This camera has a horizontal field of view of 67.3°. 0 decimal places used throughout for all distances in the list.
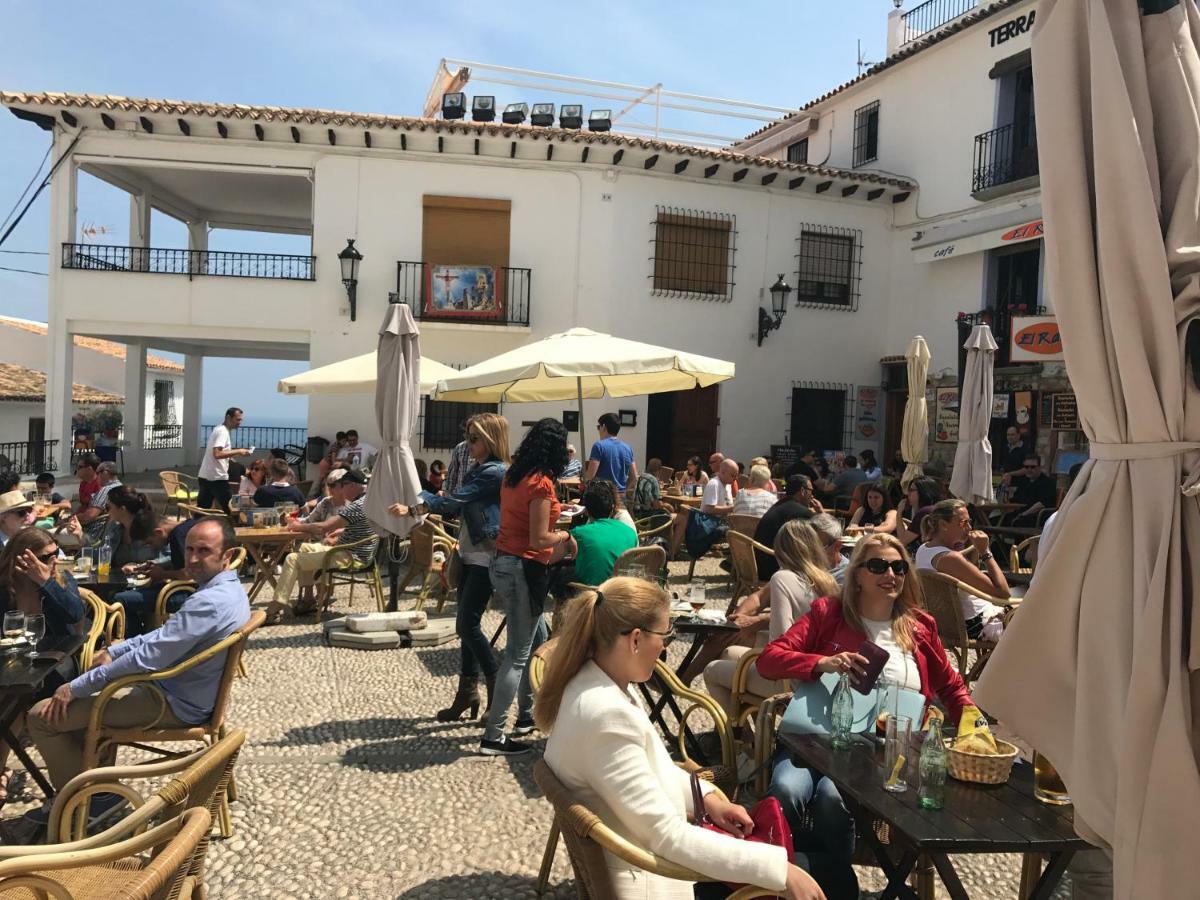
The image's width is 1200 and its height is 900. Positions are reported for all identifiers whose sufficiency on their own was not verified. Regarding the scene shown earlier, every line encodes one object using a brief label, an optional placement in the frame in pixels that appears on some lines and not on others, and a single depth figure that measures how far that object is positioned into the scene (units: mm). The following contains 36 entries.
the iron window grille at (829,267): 17531
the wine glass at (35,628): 3875
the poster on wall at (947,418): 15773
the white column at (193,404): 20219
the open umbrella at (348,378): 11023
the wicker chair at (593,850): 2209
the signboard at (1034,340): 13414
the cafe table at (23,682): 3344
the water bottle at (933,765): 2552
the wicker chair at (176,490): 12547
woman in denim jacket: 4973
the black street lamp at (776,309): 16469
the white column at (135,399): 18188
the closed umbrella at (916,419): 11445
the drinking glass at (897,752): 2631
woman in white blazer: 2258
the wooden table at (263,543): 7863
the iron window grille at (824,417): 17578
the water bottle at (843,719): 2939
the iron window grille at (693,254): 16656
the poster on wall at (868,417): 17797
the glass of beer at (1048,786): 2566
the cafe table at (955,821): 2328
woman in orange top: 4598
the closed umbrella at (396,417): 7336
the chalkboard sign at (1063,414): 13672
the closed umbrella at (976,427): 9758
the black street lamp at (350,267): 14993
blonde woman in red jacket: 3363
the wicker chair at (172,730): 3539
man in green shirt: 5594
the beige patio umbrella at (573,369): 8234
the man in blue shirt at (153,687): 3555
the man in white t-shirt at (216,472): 10883
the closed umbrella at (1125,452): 1709
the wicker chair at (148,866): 1909
